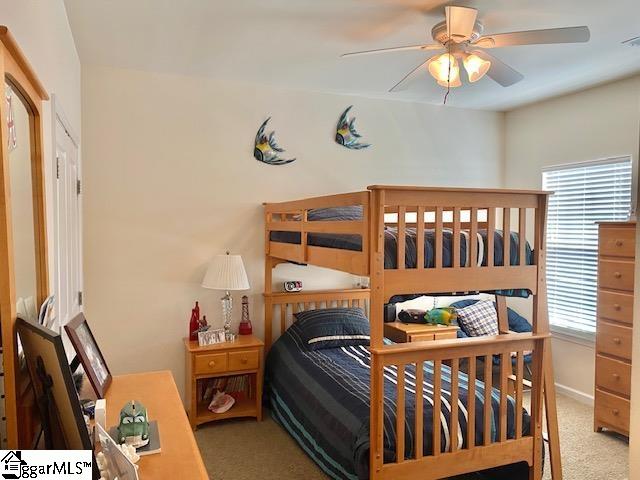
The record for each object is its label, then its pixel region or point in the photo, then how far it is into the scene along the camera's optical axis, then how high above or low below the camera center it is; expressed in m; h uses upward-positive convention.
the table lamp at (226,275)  3.64 -0.35
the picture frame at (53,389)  0.98 -0.34
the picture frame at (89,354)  1.56 -0.43
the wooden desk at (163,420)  1.26 -0.61
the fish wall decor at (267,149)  4.03 +0.63
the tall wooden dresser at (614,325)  3.35 -0.67
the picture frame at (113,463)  1.02 -0.50
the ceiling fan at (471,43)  2.36 +0.92
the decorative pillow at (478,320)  4.27 -0.80
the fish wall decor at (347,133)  4.30 +0.81
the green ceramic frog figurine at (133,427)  1.36 -0.55
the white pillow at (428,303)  4.54 -0.69
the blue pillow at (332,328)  3.77 -0.78
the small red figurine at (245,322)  3.92 -0.75
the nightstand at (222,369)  3.55 -1.03
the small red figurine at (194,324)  3.75 -0.73
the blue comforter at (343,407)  2.48 -1.02
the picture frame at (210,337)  3.66 -0.81
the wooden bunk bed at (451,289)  2.29 -0.30
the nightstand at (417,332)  3.95 -0.84
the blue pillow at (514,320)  4.41 -0.84
